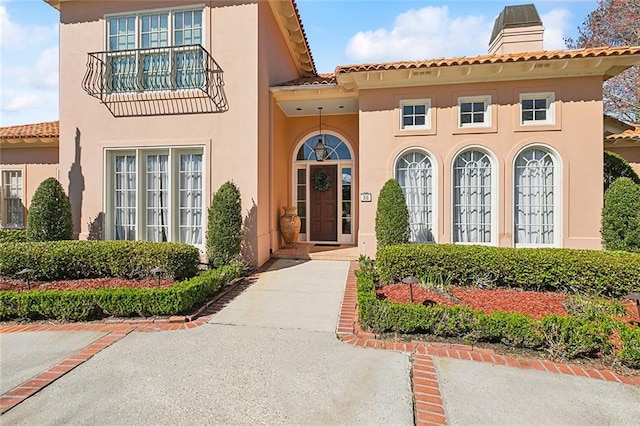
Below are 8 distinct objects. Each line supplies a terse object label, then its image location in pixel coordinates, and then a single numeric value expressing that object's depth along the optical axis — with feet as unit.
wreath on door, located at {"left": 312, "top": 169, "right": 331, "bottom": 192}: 33.35
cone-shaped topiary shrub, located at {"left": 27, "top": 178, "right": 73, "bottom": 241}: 23.31
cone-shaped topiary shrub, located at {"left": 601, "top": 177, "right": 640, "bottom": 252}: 21.12
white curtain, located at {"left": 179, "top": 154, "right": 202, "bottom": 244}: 25.93
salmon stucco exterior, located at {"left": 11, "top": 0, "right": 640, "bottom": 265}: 23.79
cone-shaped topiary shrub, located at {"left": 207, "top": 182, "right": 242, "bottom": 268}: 22.62
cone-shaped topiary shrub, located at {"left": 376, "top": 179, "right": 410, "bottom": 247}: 23.22
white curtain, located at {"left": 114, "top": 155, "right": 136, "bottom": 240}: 26.55
